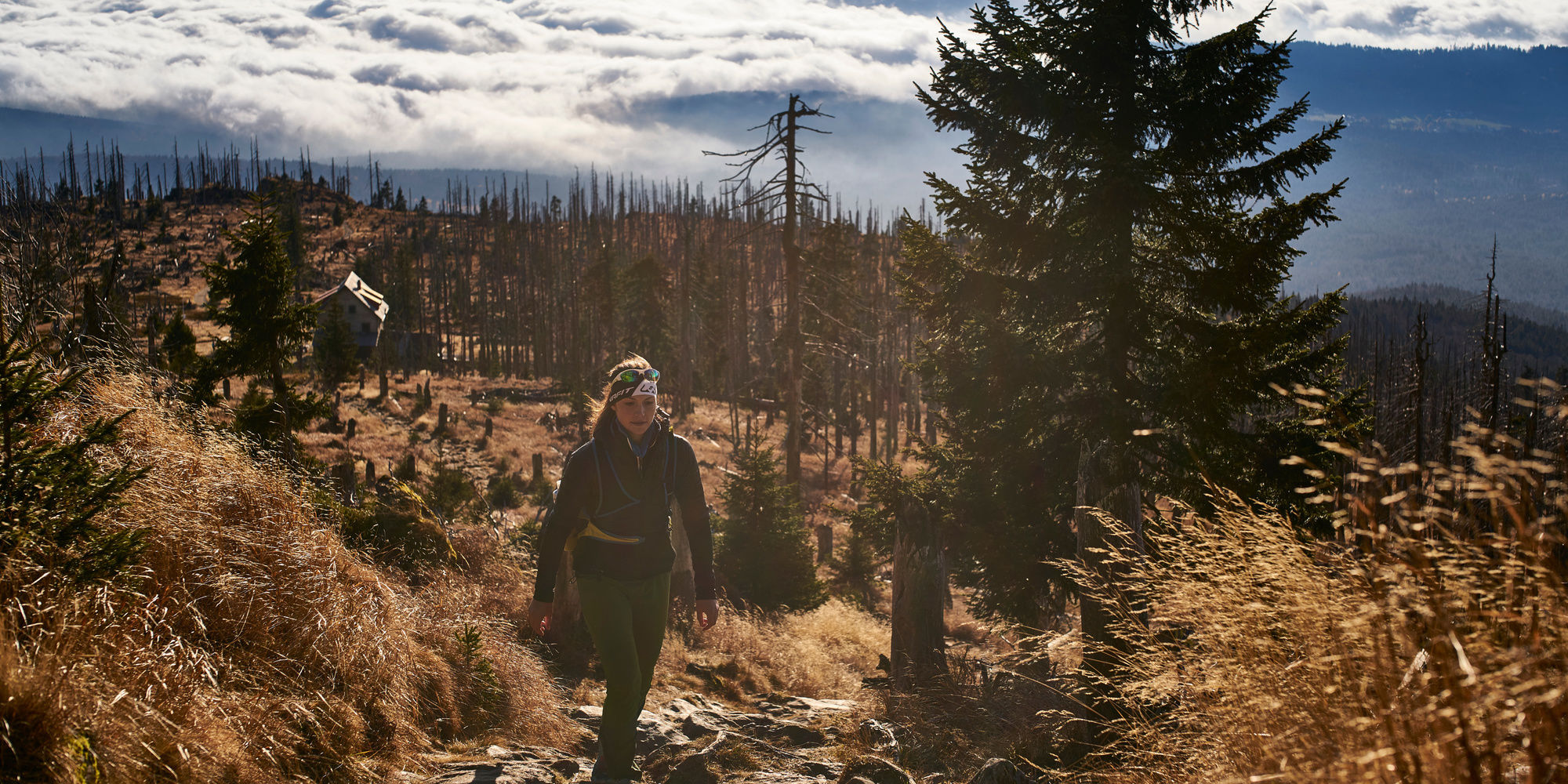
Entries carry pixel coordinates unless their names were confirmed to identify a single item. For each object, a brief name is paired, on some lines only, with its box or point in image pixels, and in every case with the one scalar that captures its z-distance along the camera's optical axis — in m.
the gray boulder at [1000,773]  4.47
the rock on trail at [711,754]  4.40
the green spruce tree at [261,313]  13.08
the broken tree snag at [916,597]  8.41
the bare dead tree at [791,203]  20.44
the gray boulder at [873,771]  4.68
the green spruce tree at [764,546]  12.41
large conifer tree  7.46
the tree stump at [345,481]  9.02
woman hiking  4.24
